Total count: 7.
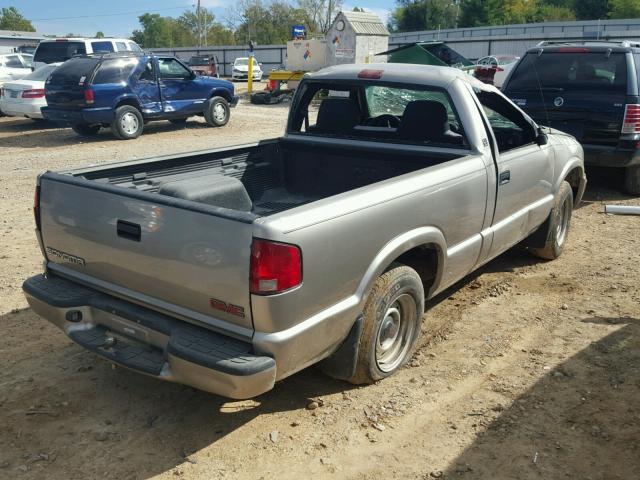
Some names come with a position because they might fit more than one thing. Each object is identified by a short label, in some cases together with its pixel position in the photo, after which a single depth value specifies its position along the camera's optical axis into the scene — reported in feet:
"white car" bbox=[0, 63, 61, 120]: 50.11
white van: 59.11
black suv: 25.04
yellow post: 81.96
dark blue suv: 43.14
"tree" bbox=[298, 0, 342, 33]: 240.24
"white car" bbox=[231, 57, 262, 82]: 121.49
